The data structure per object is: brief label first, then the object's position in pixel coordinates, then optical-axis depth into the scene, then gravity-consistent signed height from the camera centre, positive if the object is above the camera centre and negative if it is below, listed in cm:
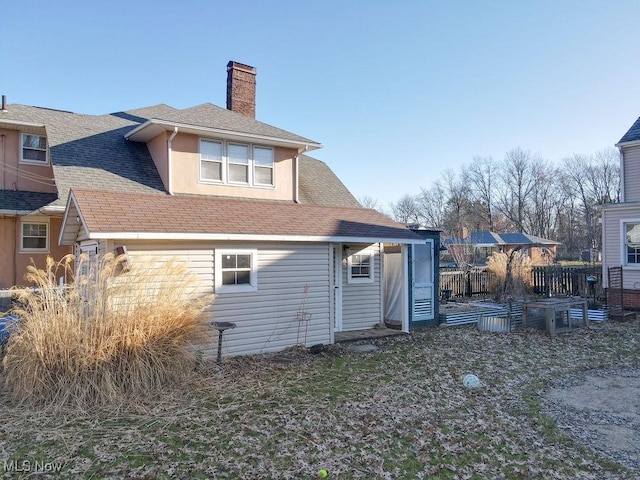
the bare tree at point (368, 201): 5988 +832
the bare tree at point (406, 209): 6331 +760
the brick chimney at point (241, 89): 1481 +598
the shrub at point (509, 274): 1639 -55
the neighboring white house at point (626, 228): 1382 +107
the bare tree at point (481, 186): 5838 +1029
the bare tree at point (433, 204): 6088 +814
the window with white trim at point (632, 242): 1409 +60
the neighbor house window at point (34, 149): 1373 +361
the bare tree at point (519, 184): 5729 +1027
